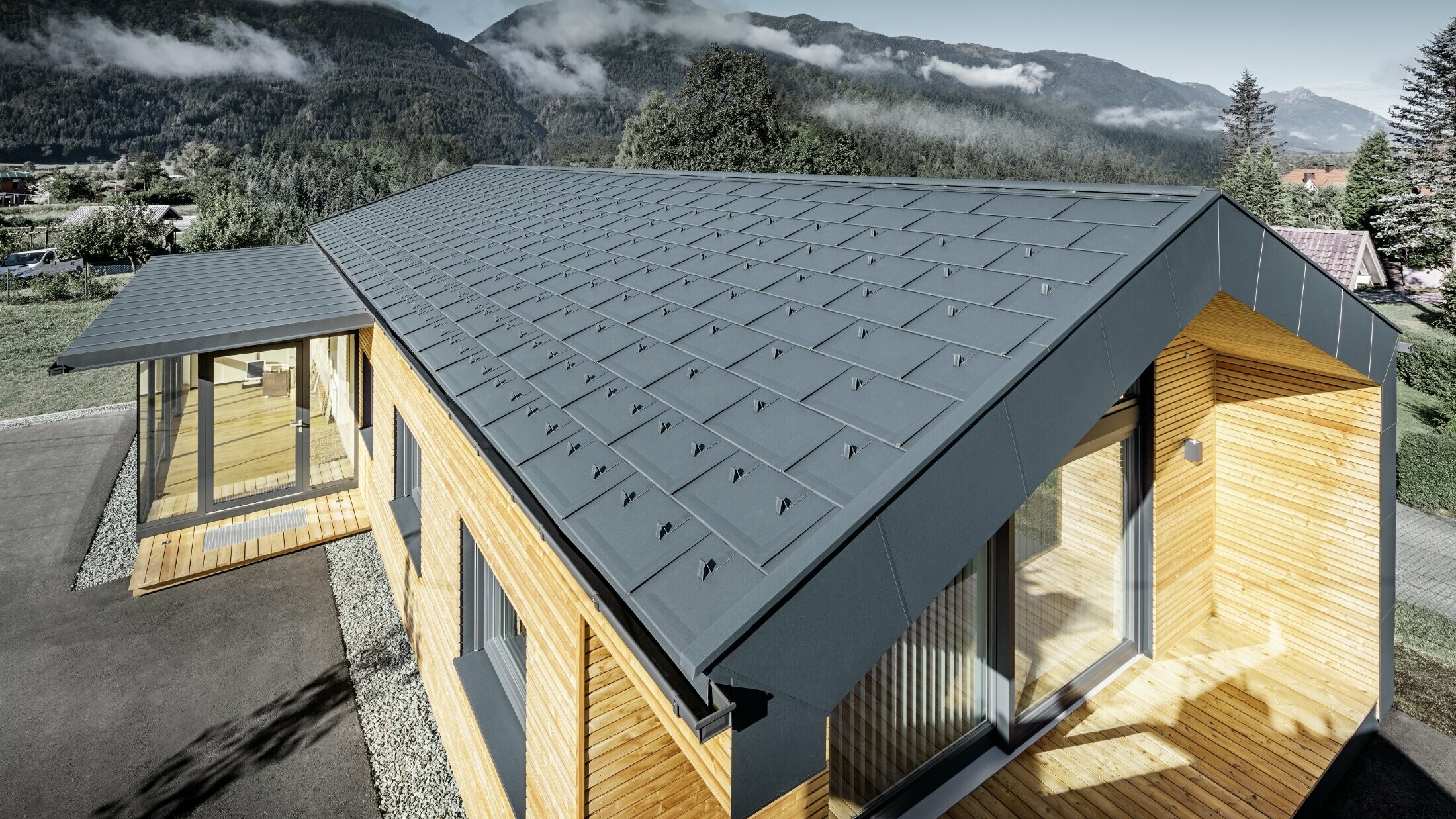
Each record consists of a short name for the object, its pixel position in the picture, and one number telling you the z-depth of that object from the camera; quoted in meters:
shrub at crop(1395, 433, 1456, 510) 11.20
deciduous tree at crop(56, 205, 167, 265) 32.06
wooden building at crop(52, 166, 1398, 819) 1.99
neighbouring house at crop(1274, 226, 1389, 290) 30.78
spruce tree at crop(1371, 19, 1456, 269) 34.38
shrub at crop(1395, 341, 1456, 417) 14.77
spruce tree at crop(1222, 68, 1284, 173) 61.00
